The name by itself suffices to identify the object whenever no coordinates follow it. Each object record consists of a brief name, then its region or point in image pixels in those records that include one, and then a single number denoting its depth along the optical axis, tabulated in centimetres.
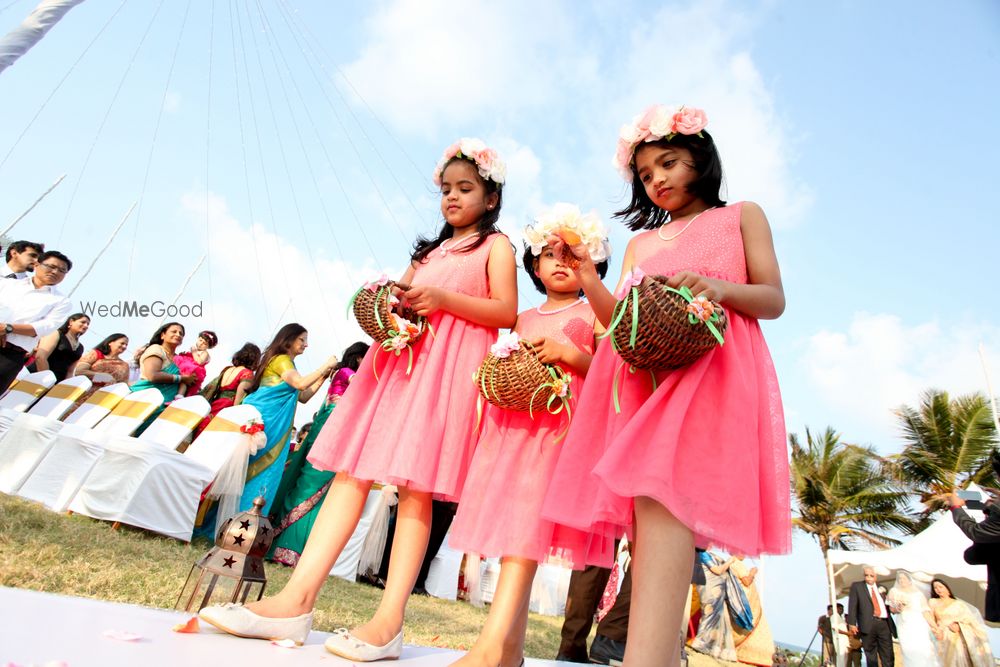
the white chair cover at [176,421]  616
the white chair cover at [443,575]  846
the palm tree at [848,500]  2238
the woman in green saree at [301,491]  678
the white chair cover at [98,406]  652
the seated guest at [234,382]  719
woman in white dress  983
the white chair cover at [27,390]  705
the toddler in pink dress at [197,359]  770
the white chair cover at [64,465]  571
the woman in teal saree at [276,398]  647
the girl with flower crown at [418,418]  215
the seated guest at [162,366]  702
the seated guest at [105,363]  791
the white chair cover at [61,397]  679
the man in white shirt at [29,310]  559
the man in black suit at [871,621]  956
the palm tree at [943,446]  2053
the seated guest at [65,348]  746
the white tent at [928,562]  1149
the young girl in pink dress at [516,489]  224
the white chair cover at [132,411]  624
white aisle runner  139
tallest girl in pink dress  166
